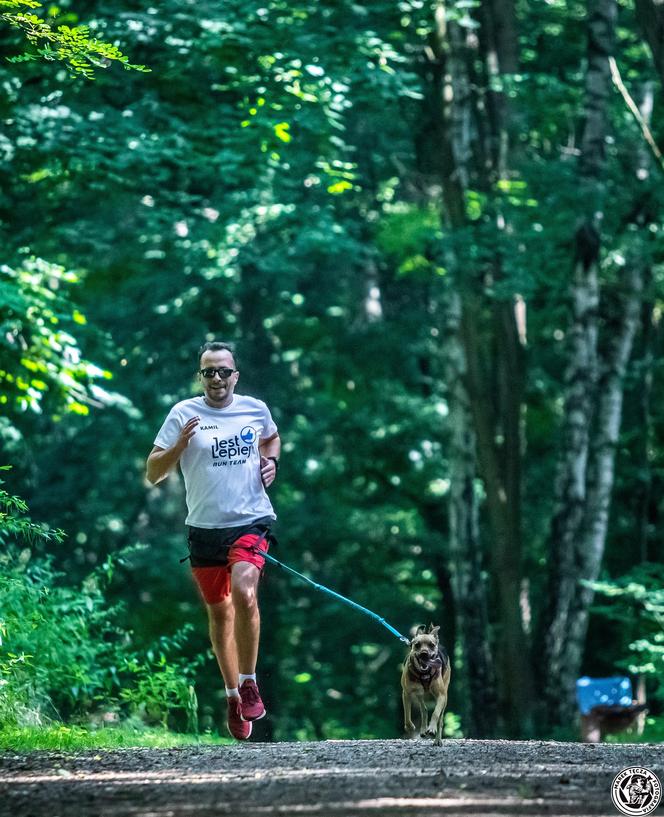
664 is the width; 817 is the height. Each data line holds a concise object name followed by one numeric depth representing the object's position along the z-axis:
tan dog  18.05
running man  18.30
